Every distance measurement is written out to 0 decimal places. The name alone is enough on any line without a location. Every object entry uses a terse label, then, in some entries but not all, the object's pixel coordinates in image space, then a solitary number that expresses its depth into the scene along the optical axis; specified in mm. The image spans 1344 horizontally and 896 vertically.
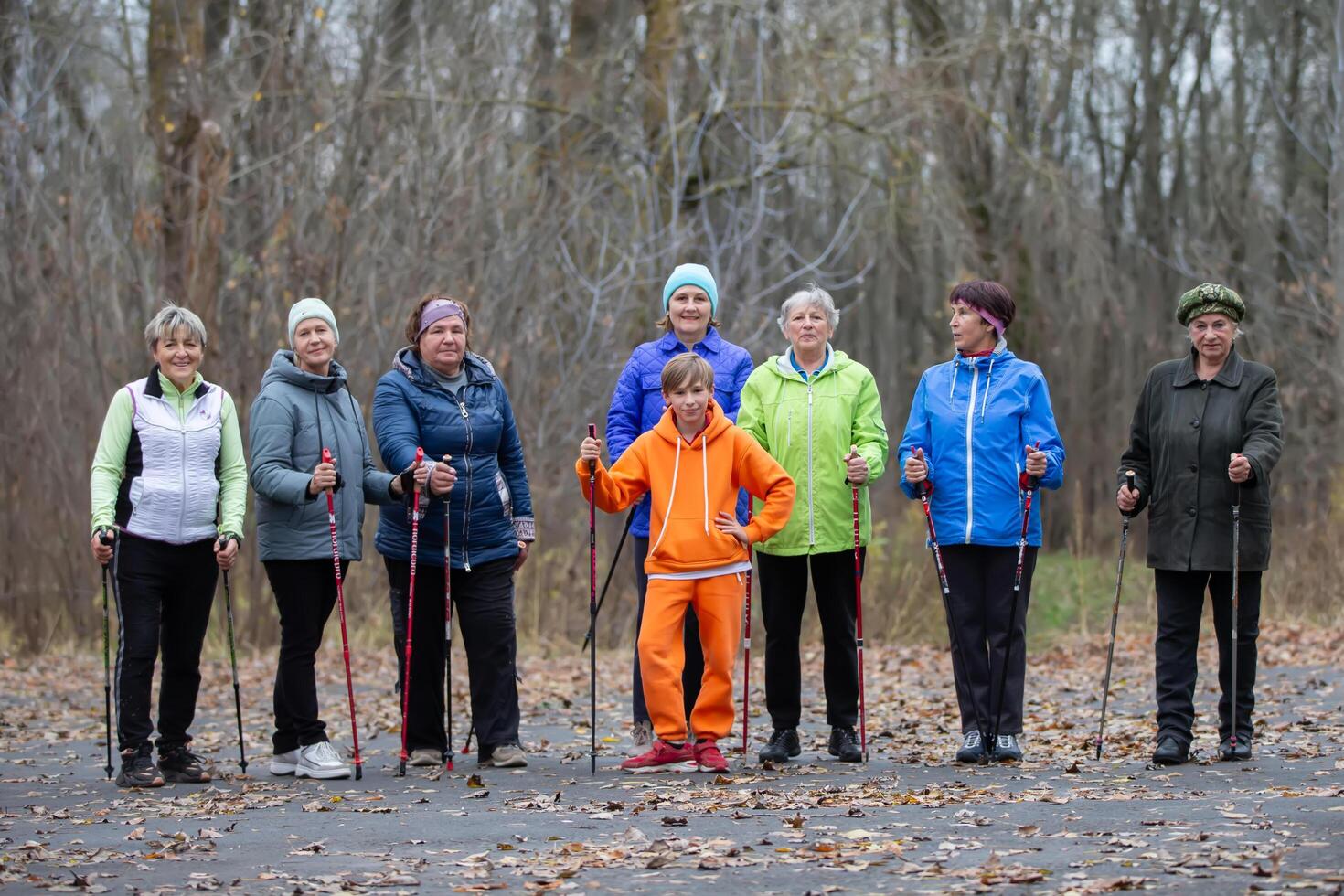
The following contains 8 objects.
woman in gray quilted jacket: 15883
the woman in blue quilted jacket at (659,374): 16891
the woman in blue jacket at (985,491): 16094
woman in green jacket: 16375
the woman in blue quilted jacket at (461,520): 16328
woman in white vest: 15687
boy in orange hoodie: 15859
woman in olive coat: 15805
